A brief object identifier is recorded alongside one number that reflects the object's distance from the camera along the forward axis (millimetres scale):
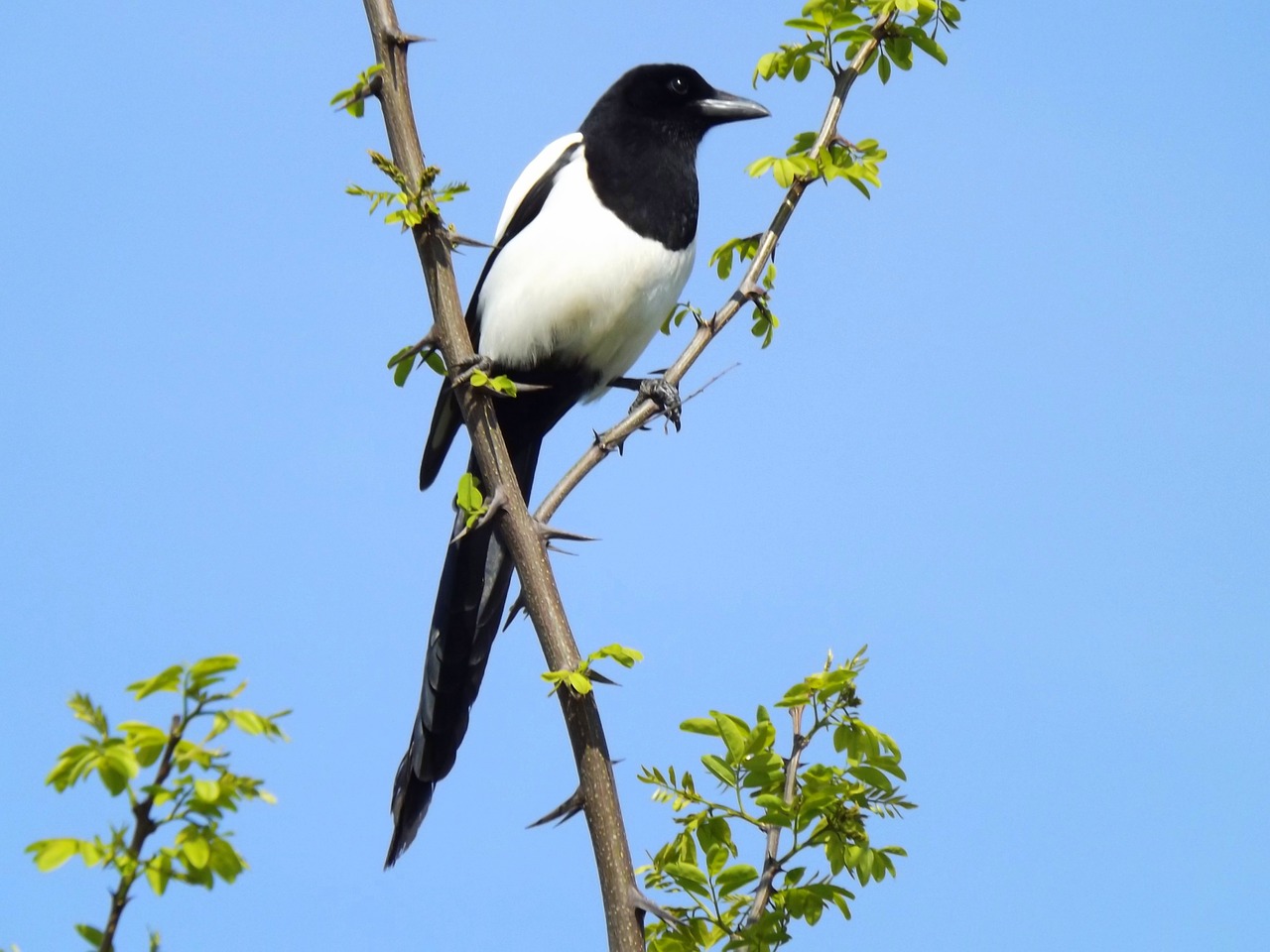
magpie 8133
